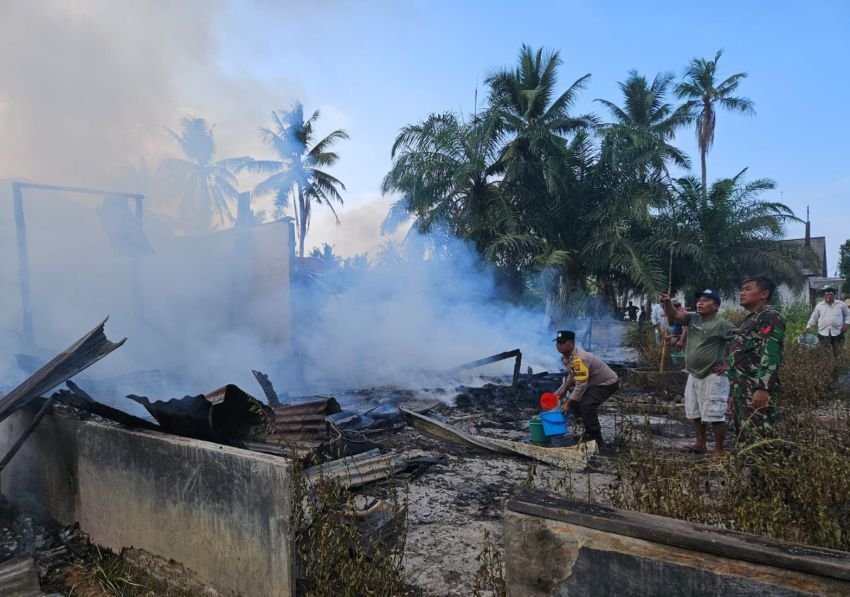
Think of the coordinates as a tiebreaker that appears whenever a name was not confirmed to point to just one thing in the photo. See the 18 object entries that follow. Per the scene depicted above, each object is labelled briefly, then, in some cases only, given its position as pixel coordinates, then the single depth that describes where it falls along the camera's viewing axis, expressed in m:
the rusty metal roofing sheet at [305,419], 4.50
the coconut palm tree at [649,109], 25.62
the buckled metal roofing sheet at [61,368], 4.14
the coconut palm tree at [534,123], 17.34
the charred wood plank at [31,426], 4.20
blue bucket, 5.96
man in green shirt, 5.35
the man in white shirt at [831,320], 10.39
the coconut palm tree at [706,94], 28.64
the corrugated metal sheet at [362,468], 4.49
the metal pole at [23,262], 7.48
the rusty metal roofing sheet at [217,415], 3.91
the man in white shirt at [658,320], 13.88
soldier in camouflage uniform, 4.38
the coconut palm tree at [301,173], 22.86
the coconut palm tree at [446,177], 17.56
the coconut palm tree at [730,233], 19.09
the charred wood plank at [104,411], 4.01
